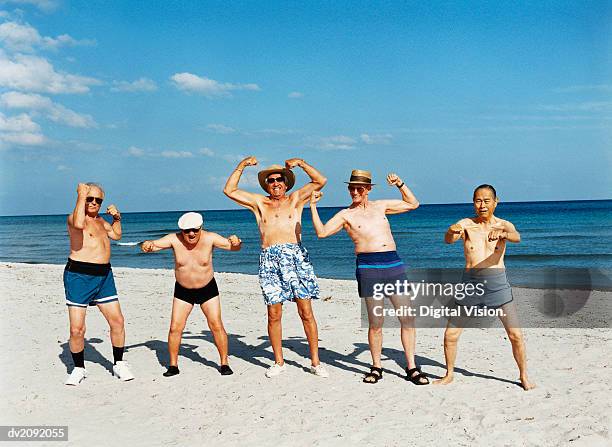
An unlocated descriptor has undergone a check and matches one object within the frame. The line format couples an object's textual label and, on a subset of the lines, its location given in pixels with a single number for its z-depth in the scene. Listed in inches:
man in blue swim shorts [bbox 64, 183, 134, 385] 253.1
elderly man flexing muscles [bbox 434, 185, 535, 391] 236.4
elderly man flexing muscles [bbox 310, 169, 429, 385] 253.0
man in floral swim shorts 262.2
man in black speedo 263.6
